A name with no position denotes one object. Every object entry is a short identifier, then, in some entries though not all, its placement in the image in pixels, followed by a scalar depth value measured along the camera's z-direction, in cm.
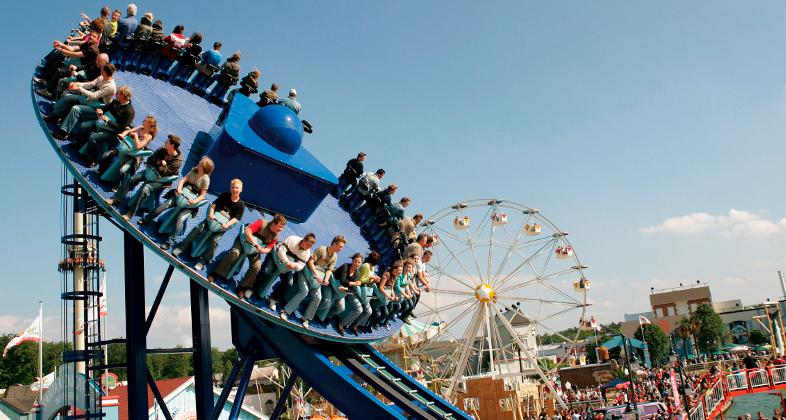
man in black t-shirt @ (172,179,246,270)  775
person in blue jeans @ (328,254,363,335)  883
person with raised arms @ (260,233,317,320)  805
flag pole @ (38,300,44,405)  3009
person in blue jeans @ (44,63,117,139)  802
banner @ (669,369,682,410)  2331
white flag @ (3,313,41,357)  2917
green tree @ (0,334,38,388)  6894
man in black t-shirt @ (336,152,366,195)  1281
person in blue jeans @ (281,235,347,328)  817
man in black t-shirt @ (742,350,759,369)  2254
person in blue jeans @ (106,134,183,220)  768
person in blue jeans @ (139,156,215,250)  774
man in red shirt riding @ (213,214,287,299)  784
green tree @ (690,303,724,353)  8256
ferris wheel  3025
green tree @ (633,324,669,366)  8425
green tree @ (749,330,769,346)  7981
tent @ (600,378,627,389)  4784
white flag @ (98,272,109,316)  2862
